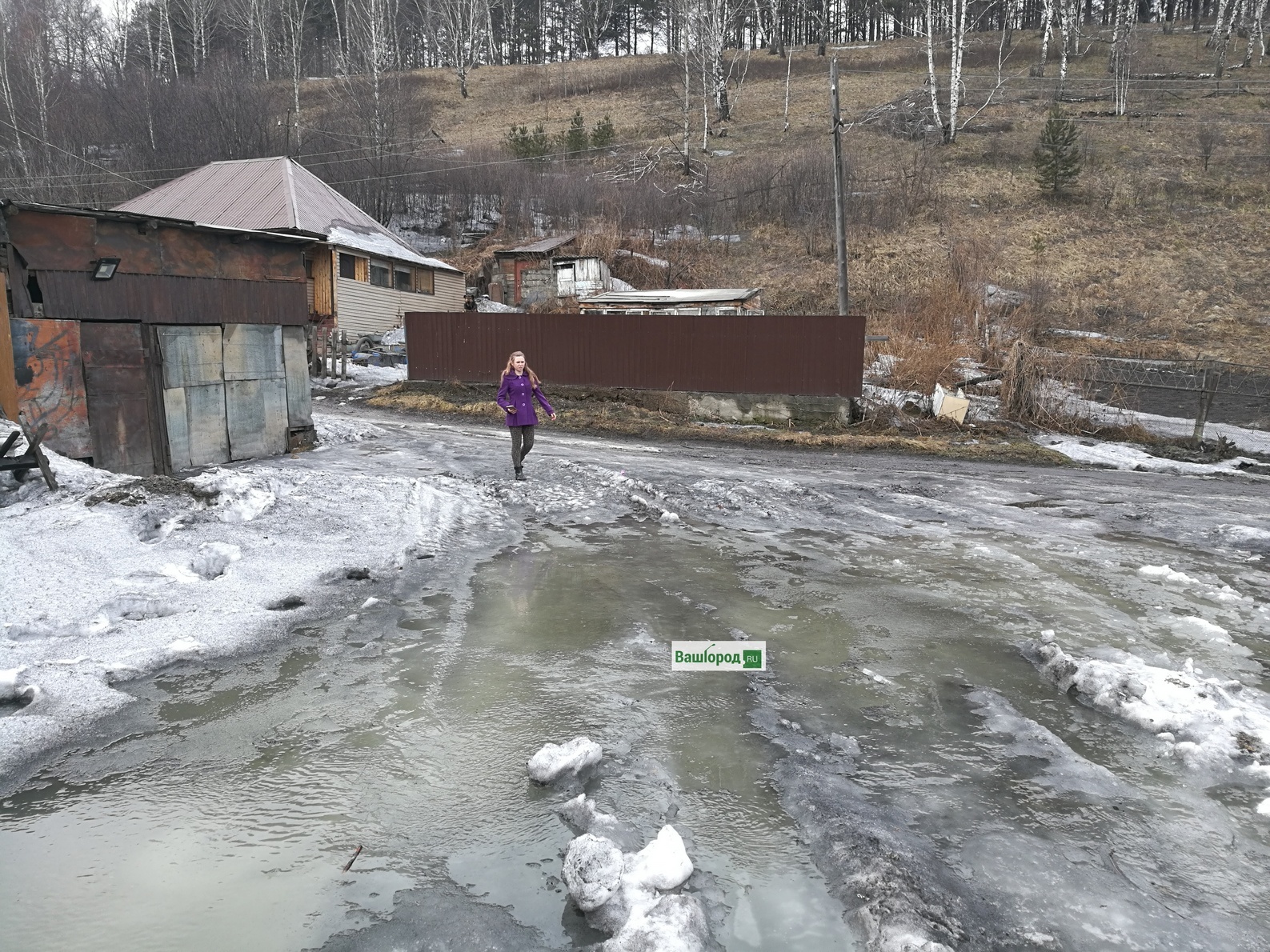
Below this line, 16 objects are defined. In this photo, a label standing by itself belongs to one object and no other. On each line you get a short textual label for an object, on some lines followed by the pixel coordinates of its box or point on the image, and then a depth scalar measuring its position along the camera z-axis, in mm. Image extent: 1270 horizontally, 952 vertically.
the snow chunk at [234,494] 7562
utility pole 16922
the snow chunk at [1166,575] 6887
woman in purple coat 9992
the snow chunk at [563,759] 3850
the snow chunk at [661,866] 3113
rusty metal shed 8641
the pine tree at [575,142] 43000
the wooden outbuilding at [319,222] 26031
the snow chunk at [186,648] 5129
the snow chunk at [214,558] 6484
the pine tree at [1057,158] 32375
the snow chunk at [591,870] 3047
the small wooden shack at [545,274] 31734
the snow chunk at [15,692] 4441
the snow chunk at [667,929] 2803
